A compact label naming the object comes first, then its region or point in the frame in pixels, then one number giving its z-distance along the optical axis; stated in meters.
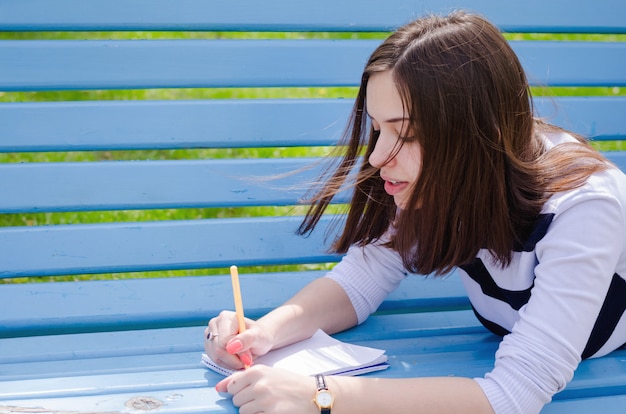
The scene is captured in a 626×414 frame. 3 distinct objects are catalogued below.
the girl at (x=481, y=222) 1.60
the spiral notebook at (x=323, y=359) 1.78
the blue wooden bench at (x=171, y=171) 2.20
